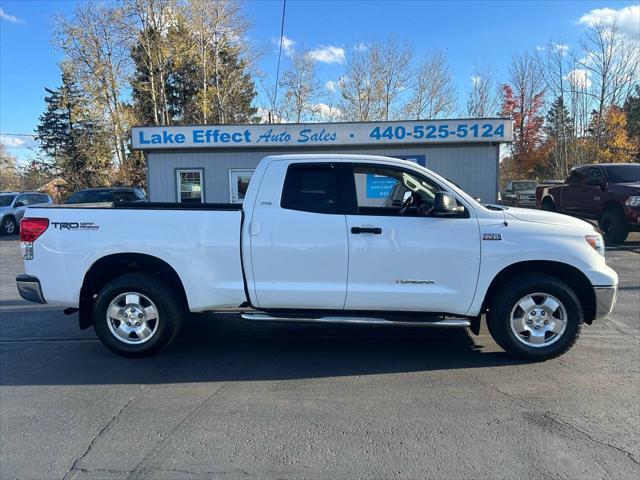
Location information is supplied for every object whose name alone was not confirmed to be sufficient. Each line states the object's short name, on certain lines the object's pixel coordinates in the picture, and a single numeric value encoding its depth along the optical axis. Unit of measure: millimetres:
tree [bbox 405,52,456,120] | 34688
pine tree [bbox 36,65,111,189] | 31062
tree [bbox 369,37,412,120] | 35188
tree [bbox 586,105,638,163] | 29141
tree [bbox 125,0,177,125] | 29891
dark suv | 17609
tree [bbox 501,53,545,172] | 39469
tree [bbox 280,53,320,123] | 37531
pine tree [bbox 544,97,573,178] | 31688
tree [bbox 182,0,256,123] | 31766
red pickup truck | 11453
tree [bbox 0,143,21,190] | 58062
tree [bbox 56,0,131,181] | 29516
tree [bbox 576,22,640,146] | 29109
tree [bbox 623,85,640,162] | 34031
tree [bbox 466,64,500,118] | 35031
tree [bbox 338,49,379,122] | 35469
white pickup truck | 4277
